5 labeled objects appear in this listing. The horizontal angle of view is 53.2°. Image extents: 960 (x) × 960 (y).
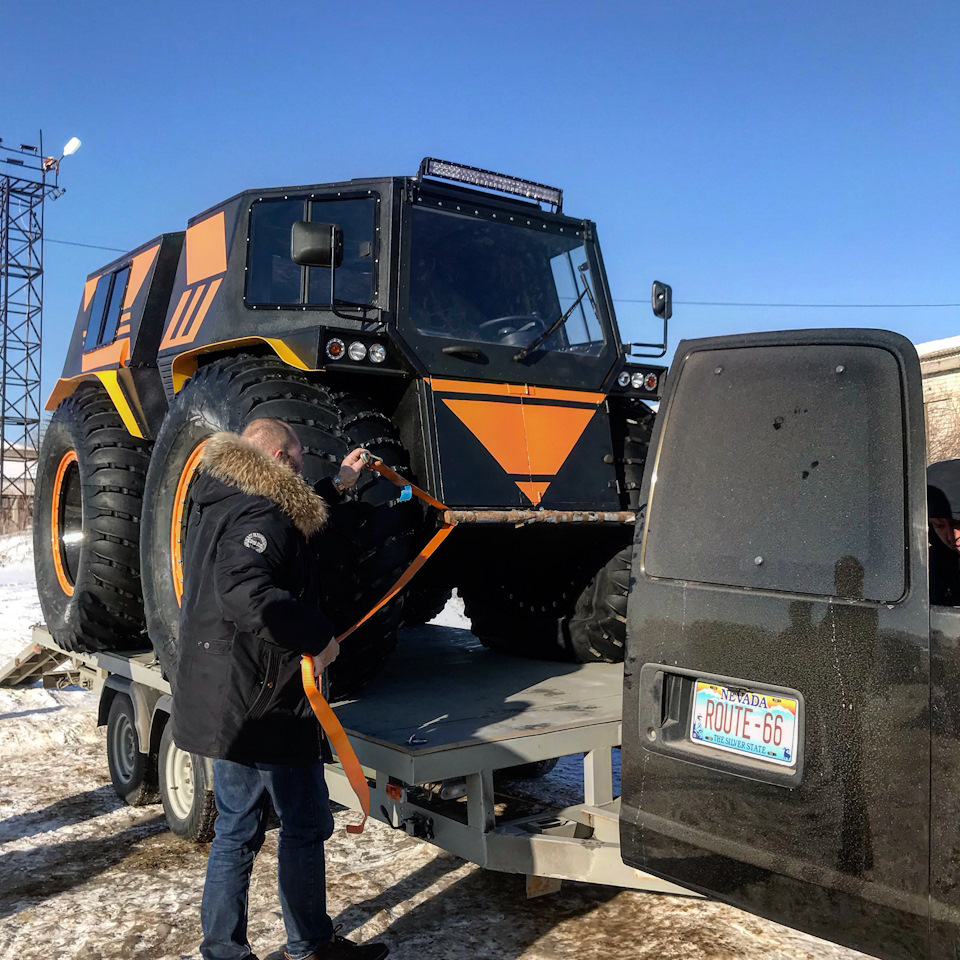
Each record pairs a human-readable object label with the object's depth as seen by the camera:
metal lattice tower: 30.84
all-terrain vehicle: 4.18
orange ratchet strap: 3.11
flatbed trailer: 3.16
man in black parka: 3.06
